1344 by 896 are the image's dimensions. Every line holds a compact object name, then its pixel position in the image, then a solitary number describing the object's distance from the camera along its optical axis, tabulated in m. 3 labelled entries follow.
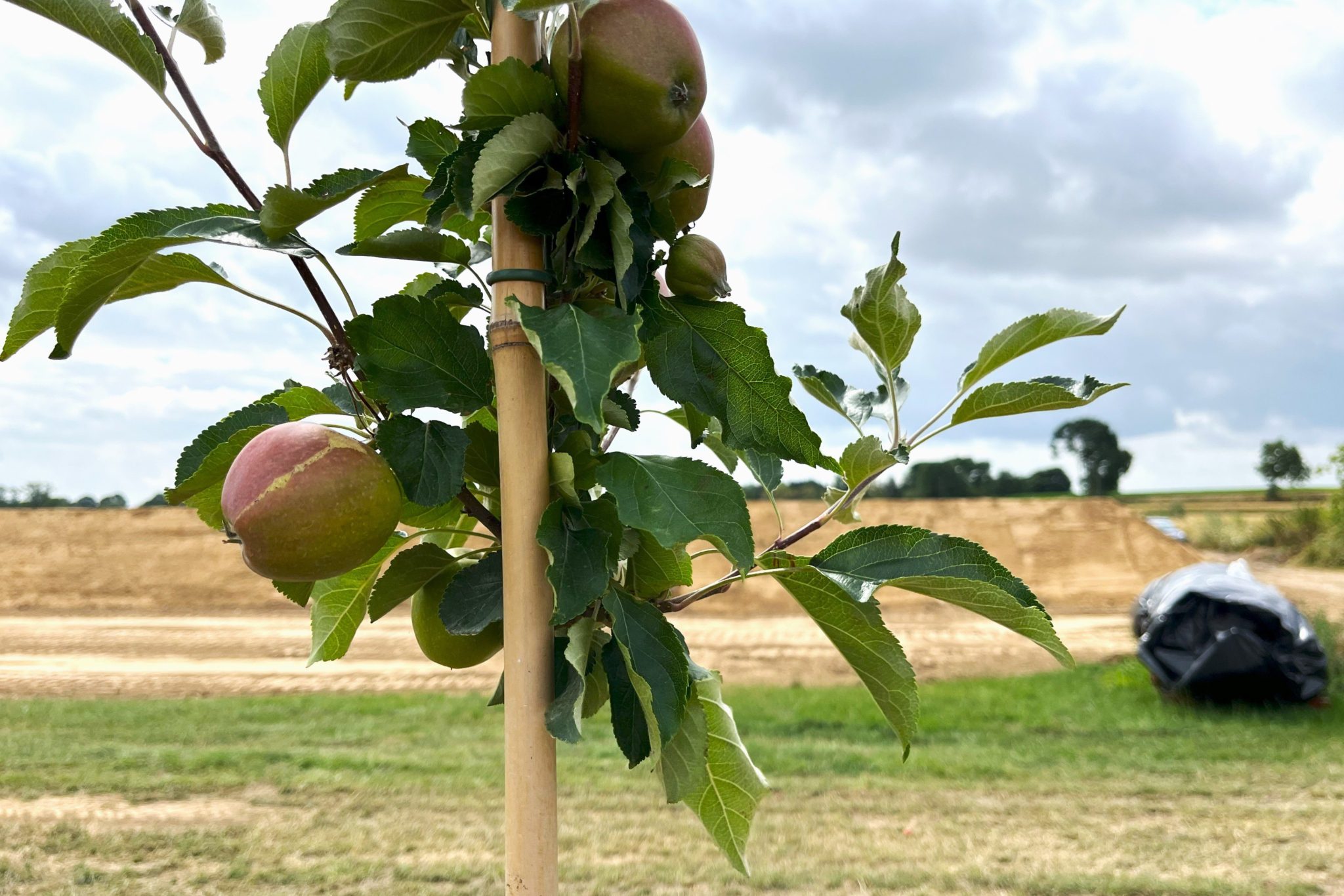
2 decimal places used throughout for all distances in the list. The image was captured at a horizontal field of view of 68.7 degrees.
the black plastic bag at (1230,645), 6.74
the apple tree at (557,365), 0.82
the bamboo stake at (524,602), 0.89
